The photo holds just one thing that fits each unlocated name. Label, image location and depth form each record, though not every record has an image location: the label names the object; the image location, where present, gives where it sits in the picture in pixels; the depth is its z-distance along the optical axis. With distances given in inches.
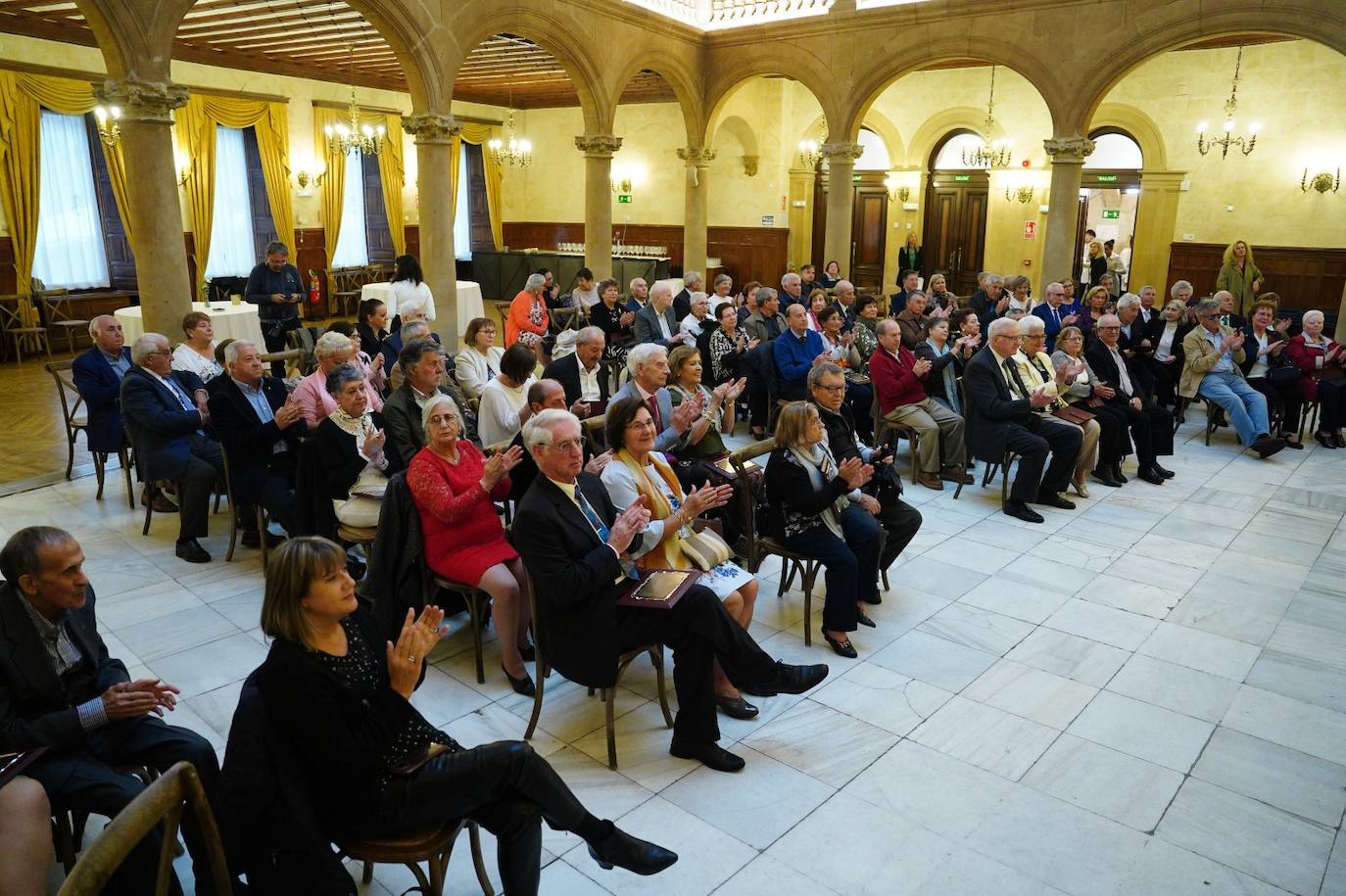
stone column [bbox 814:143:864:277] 475.8
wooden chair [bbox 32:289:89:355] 442.3
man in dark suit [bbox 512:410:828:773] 116.6
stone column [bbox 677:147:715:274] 521.0
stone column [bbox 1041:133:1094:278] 414.9
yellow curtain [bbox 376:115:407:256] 617.0
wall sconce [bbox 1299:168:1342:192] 482.9
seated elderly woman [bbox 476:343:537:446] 187.5
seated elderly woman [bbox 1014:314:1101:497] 246.1
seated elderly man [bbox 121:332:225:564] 193.8
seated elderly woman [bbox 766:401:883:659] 152.3
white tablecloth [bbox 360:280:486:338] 464.1
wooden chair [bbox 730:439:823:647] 157.8
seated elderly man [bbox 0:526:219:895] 88.3
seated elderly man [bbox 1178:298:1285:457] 294.0
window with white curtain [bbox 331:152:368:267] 607.2
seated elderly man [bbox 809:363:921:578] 169.3
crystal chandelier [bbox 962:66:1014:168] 576.4
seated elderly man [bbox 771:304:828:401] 267.9
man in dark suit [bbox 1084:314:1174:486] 265.4
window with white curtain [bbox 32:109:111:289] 446.9
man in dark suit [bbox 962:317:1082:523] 231.8
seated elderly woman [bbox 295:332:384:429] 181.2
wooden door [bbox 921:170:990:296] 613.6
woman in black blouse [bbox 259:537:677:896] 79.8
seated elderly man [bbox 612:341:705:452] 175.8
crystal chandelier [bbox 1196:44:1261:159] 501.4
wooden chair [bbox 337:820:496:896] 82.9
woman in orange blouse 323.9
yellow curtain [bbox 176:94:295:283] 502.0
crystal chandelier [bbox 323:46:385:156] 553.3
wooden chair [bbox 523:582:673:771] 120.9
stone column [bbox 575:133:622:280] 451.8
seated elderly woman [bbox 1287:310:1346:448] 305.3
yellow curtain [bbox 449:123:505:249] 681.6
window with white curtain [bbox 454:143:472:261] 695.7
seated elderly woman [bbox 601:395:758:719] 133.0
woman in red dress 137.7
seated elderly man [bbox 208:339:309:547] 180.1
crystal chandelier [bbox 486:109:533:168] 633.6
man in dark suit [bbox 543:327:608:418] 219.5
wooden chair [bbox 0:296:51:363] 428.1
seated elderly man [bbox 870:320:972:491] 247.9
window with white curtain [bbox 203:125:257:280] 528.1
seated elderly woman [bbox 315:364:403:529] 159.5
